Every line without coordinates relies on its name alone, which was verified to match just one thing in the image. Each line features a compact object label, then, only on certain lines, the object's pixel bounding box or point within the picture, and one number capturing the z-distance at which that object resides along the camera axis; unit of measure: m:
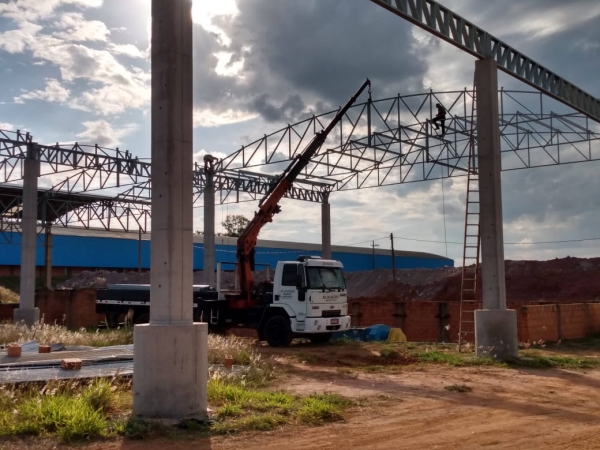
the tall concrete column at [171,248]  8.86
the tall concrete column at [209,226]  31.47
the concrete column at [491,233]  16.19
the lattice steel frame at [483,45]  15.09
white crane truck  20.02
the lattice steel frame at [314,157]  26.50
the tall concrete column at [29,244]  26.19
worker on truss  19.45
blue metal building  60.84
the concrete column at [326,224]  39.84
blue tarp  22.28
